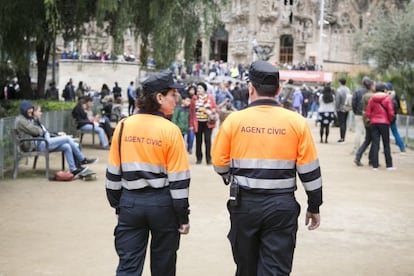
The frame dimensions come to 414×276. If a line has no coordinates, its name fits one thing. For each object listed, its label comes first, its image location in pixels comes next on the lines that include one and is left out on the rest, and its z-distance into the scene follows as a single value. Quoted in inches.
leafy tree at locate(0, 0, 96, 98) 561.6
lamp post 1998.3
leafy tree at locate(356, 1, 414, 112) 1169.4
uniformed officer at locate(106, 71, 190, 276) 184.4
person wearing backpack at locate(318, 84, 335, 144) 772.0
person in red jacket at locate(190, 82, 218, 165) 564.7
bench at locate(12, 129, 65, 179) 442.6
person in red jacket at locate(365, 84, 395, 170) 538.0
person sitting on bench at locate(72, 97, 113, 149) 644.7
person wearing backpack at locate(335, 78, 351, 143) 810.2
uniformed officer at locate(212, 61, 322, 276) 177.9
